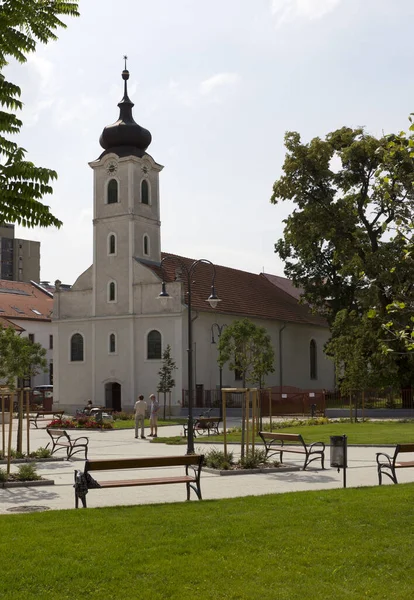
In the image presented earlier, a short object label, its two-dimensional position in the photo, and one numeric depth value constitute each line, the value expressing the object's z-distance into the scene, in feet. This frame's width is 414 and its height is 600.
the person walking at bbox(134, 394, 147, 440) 100.73
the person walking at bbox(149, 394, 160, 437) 102.94
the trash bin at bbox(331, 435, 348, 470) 50.14
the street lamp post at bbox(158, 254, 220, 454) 71.31
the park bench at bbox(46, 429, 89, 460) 69.68
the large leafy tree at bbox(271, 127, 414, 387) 134.41
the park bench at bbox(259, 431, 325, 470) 59.57
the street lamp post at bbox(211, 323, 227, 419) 169.74
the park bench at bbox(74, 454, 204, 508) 39.17
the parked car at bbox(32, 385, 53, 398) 192.03
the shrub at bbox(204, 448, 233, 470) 56.70
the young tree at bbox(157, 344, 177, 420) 150.82
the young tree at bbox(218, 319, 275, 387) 94.32
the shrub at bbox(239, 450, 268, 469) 57.11
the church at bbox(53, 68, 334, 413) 163.63
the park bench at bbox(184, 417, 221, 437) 98.29
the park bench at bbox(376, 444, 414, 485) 46.57
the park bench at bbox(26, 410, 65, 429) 129.18
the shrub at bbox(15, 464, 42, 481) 51.69
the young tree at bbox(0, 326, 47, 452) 69.05
